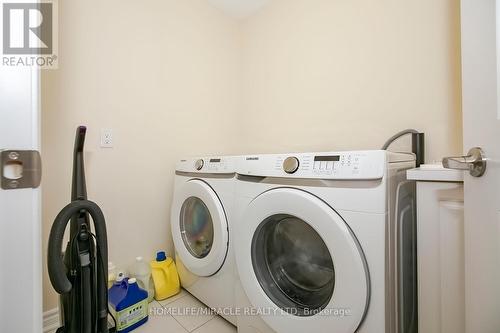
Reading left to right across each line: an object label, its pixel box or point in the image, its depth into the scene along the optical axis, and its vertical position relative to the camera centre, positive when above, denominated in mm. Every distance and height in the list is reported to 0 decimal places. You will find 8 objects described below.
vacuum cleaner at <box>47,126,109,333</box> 832 -389
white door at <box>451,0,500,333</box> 510 +16
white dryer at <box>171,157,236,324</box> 1053 -332
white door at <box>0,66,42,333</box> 452 -70
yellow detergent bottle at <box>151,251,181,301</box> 1348 -668
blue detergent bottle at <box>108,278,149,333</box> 1081 -675
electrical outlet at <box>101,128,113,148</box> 1259 +171
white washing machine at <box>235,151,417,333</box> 647 -262
